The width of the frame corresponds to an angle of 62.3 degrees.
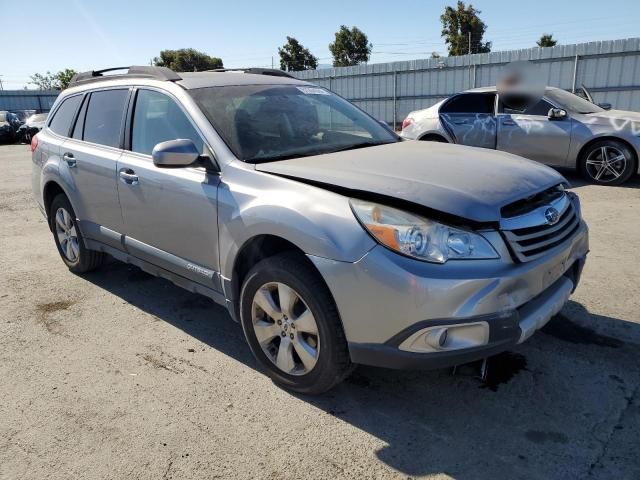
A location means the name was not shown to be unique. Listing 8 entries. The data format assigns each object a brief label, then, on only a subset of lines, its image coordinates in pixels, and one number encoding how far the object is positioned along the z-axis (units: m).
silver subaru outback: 2.42
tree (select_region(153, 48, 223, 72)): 58.62
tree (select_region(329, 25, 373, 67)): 53.12
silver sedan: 8.25
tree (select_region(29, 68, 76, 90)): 81.25
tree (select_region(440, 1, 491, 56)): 45.28
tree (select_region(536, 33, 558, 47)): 45.70
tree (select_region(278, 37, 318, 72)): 58.12
